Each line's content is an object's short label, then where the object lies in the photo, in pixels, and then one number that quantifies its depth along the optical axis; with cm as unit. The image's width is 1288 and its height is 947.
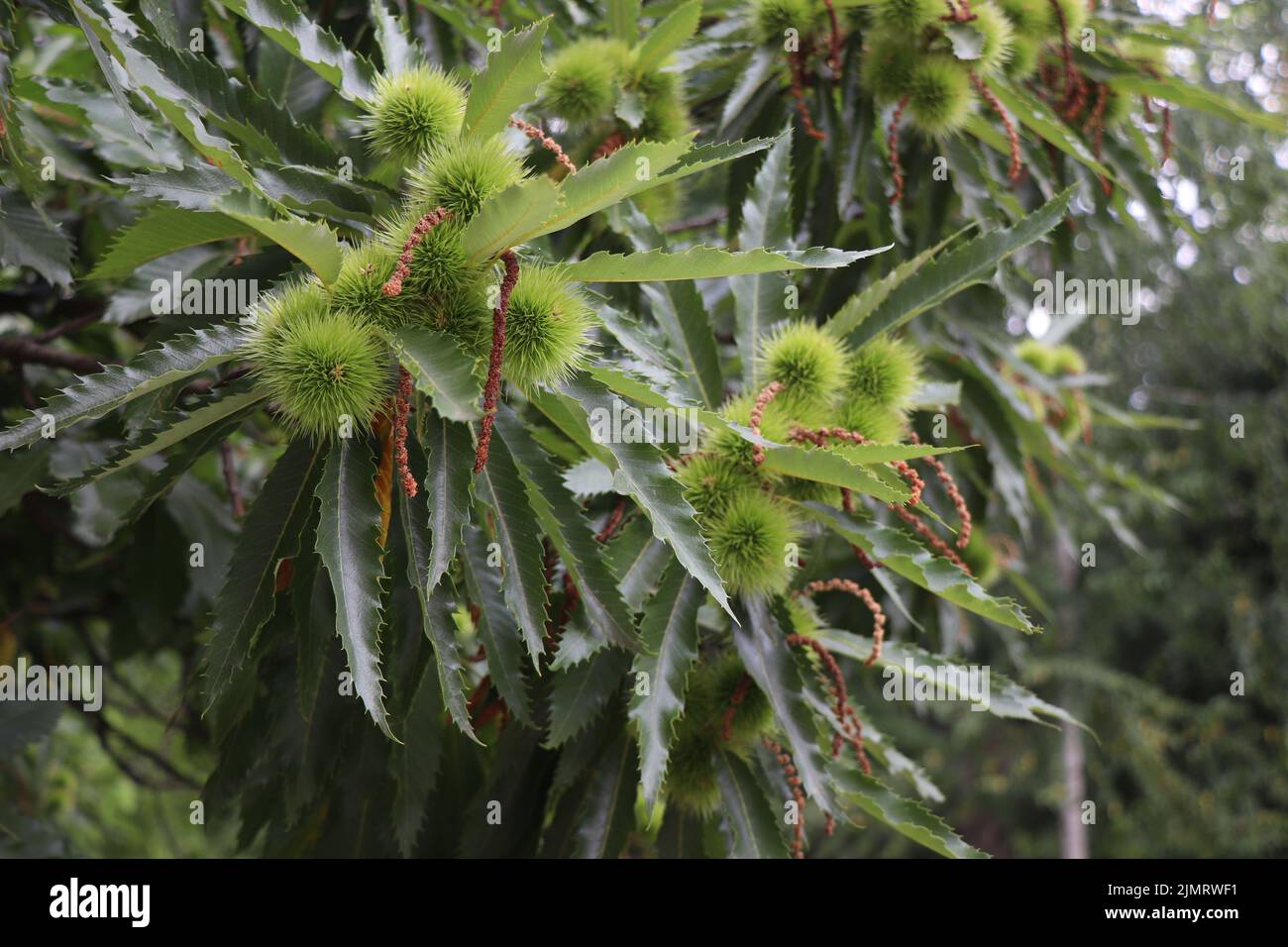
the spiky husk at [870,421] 89
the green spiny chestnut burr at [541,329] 78
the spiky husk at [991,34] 97
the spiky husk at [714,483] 87
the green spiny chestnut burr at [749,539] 86
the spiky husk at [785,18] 99
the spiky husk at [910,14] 97
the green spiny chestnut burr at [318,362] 77
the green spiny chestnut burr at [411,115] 82
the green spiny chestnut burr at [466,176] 78
